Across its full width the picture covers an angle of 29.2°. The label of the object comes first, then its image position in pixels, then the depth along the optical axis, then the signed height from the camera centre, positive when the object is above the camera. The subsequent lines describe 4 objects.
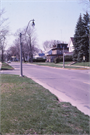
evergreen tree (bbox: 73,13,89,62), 44.34 +5.68
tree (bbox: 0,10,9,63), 29.64 +4.97
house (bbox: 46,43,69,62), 74.70 +4.49
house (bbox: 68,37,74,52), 60.13 +6.00
